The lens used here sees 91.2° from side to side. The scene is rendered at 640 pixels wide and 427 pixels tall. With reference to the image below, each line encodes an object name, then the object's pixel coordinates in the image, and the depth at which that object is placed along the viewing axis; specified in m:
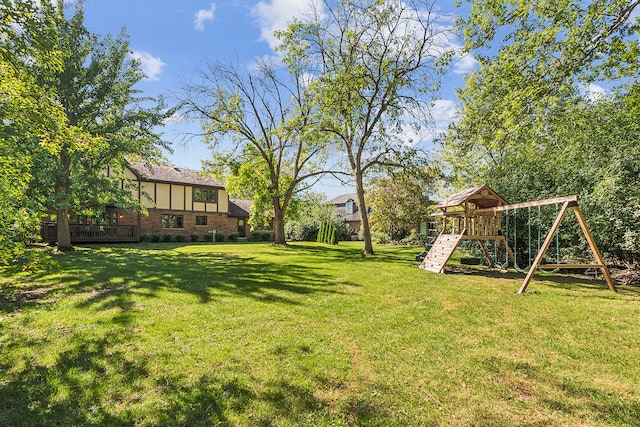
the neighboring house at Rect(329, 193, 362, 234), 43.22
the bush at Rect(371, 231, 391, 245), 30.40
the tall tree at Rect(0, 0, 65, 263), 3.96
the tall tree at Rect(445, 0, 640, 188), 7.39
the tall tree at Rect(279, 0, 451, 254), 14.52
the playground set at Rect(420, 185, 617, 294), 10.05
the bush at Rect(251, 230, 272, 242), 33.34
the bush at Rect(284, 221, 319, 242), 32.83
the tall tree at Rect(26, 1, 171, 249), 15.14
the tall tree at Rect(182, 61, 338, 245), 21.19
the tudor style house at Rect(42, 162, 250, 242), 24.52
